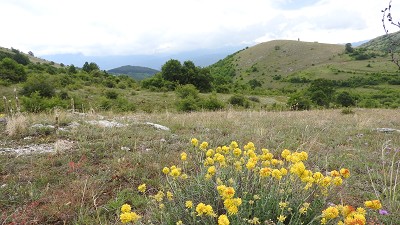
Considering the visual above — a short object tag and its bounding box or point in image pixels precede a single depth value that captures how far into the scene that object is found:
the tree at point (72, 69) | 45.18
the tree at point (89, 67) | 51.38
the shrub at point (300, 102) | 26.52
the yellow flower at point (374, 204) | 2.06
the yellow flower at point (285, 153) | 2.84
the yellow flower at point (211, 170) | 2.63
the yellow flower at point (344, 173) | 2.39
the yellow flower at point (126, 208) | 2.15
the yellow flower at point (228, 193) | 2.00
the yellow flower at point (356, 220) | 1.77
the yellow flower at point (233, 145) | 3.10
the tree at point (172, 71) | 48.44
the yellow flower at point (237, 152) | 2.93
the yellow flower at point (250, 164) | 2.50
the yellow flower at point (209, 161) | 2.95
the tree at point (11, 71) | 30.18
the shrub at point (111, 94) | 29.30
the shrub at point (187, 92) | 29.39
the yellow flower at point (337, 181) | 2.32
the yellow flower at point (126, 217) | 2.03
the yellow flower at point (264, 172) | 2.47
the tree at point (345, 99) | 38.56
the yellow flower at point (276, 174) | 2.45
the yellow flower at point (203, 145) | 3.18
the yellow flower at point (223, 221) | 1.77
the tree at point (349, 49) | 106.81
